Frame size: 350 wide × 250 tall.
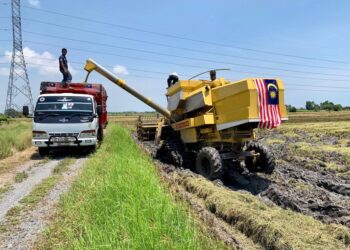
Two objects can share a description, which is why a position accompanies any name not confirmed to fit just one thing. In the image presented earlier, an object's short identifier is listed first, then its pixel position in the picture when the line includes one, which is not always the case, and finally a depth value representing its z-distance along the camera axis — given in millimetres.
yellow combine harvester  8094
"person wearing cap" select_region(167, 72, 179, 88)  11561
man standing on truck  14242
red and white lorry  12141
